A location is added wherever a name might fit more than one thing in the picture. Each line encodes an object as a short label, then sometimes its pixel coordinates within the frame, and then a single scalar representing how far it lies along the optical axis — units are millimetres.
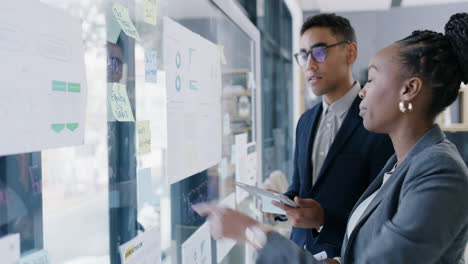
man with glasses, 1566
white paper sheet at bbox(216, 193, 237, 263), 2043
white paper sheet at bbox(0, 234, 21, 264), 675
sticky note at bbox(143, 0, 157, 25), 1188
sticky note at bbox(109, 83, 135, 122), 1010
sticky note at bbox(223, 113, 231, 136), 2084
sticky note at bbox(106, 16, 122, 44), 980
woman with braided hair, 858
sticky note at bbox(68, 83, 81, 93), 814
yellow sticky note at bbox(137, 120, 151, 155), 1149
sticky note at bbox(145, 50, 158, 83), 1188
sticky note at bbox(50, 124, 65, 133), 771
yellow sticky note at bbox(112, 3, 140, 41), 1020
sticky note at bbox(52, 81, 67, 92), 768
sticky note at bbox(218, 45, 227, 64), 1946
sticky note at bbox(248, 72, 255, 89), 2744
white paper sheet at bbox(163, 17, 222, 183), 1332
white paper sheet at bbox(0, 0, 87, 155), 666
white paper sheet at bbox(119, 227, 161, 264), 1081
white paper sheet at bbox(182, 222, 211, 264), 1575
